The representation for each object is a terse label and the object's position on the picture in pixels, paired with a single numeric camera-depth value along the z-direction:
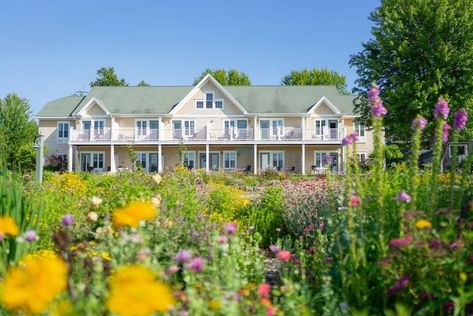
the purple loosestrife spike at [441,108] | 3.84
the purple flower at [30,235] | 2.74
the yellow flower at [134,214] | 2.12
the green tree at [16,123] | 36.37
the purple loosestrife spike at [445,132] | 4.11
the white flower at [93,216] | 3.96
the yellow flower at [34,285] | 1.45
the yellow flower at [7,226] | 2.06
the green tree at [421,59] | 26.28
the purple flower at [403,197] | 3.40
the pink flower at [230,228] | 2.96
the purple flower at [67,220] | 2.90
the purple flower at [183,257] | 2.52
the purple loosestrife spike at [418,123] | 3.78
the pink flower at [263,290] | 2.44
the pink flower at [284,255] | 2.94
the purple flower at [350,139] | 3.74
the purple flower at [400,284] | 2.92
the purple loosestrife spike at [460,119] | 4.08
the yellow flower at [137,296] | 1.37
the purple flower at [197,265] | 2.46
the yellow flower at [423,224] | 2.80
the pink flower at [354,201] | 3.40
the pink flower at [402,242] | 2.89
